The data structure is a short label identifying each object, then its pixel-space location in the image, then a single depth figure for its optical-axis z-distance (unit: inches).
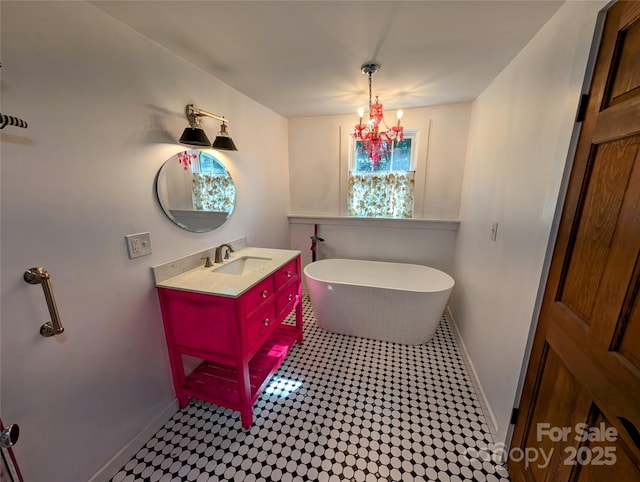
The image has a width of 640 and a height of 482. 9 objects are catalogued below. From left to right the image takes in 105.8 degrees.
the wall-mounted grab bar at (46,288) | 35.9
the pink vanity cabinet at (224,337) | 54.1
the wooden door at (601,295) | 26.7
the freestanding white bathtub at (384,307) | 83.3
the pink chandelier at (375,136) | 72.1
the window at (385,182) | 107.8
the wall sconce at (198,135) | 57.0
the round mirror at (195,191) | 57.8
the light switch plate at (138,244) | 50.1
